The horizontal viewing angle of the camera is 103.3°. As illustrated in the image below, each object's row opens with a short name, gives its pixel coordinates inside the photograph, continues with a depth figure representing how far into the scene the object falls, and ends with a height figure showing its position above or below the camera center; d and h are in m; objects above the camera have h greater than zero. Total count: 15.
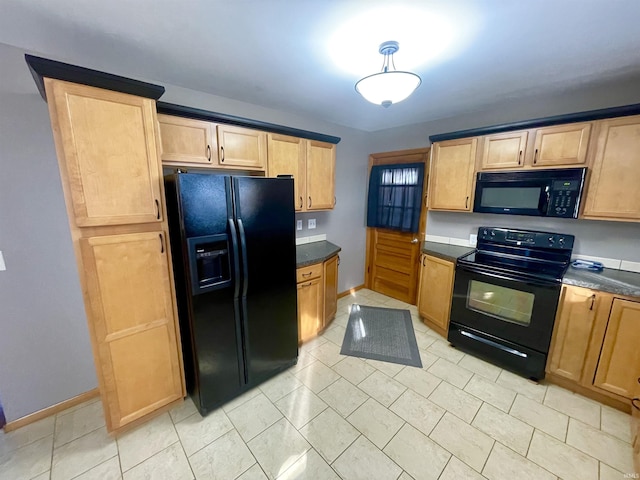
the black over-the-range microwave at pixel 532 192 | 2.11 +0.05
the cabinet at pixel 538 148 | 2.07 +0.44
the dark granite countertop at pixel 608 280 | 1.81 -0.63
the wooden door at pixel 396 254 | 3.43 -0.84
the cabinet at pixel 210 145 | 1.87 +0.41
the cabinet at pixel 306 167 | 2.45 +0.31
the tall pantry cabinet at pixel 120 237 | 1.35 -0.25
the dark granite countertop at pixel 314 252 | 2.54 -0.63
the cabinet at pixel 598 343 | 1.80 -1.08
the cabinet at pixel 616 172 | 1.89 +0.20
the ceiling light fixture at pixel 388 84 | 1.44 +0.66
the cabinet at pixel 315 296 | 2.56 -1.05
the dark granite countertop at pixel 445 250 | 2.66 -0.59
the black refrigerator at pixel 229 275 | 1.65 -0.57
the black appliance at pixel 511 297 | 2.10 -0.88
